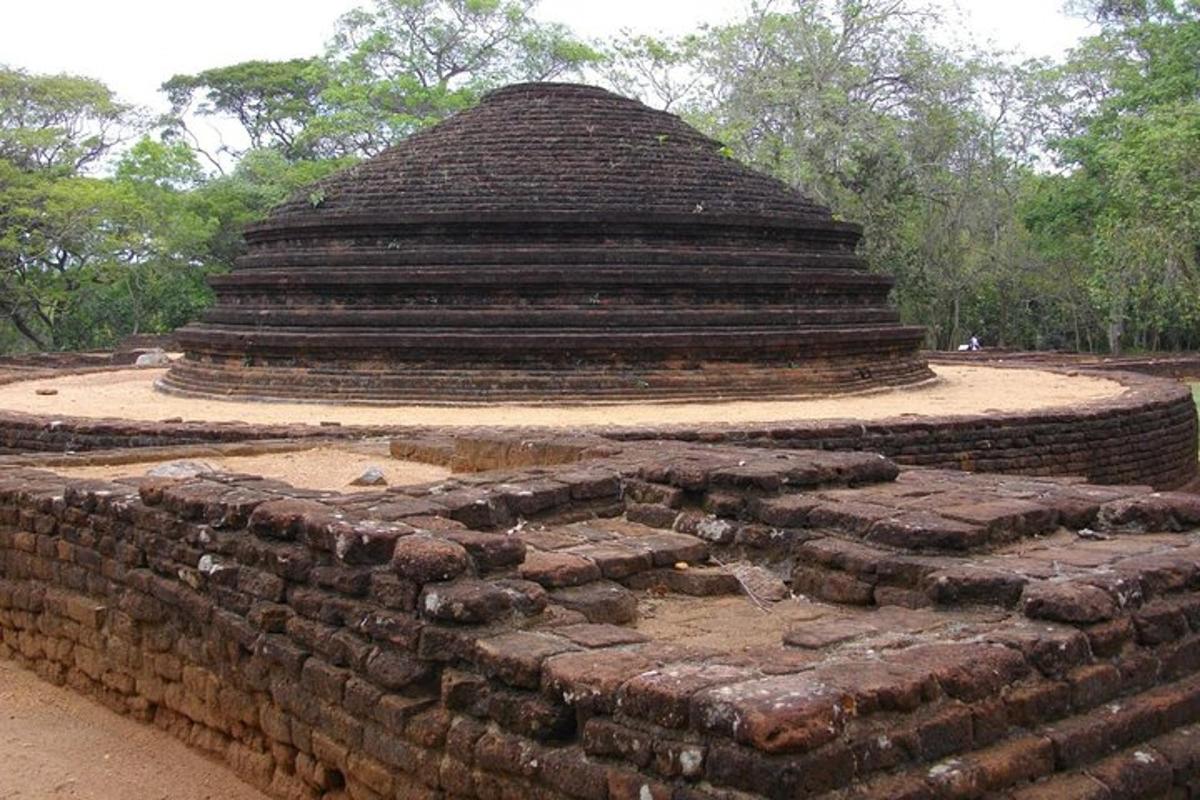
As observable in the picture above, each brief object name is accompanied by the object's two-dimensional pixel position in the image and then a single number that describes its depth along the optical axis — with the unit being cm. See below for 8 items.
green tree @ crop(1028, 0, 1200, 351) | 2081
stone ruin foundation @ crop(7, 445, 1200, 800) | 265
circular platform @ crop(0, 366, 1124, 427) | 1132
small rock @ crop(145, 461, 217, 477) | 562
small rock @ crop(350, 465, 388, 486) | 638
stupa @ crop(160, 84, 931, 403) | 1274
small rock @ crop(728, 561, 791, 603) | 400
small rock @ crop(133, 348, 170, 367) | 1956
